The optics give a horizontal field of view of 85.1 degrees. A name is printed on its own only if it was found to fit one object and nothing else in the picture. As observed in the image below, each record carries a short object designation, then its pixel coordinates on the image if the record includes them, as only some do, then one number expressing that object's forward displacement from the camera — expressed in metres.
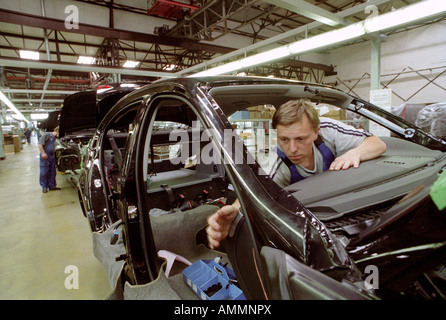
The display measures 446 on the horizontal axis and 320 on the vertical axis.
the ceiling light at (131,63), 11.22
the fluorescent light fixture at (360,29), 3.31
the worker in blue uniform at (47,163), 5.55
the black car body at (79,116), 2.45
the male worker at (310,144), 1.54
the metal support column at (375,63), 5.35
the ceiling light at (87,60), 10.58
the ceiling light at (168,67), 12.88
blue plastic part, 1.58
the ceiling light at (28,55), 9.10
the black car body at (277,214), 0.63
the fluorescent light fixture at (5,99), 8.31
